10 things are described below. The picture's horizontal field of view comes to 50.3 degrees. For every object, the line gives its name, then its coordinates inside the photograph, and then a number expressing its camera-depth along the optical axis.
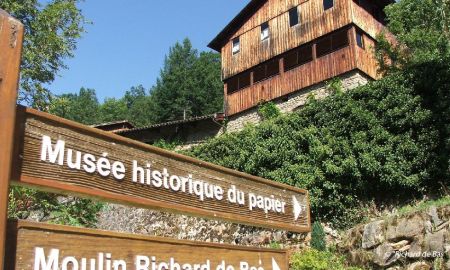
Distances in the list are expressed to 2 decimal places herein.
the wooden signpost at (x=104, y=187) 1.91
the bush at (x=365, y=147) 13.66
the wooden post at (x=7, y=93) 1.79
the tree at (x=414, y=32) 20.83
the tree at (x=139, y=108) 53.69
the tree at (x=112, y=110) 66.56
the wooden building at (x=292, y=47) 24.25
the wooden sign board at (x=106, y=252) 1.94
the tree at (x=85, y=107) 65.04
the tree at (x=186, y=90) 50.38
